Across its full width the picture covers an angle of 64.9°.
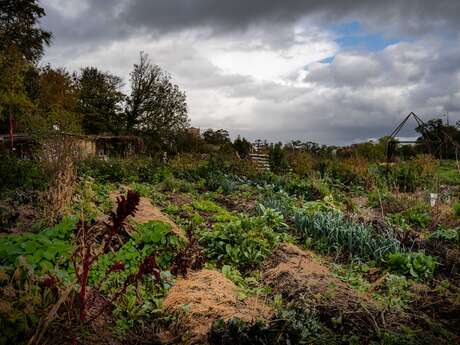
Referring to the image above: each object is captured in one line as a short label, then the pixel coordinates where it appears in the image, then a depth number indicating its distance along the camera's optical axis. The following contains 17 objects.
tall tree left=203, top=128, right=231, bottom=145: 37.60
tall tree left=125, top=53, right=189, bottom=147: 29.52
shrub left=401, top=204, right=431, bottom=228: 6.54
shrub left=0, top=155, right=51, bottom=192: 6.14
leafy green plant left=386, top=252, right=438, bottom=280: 3.92
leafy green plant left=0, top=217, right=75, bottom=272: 2.64
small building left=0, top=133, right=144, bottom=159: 6.72
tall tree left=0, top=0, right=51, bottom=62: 20.56
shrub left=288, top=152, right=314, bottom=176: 12.74
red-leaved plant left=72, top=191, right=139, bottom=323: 1.62
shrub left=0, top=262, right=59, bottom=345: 1.94
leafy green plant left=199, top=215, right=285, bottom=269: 3.95
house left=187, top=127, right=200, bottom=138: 31.90
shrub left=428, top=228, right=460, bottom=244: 5.30
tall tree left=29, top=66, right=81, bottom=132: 20.71
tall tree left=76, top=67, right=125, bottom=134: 29.67
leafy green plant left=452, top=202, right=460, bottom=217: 6.80
